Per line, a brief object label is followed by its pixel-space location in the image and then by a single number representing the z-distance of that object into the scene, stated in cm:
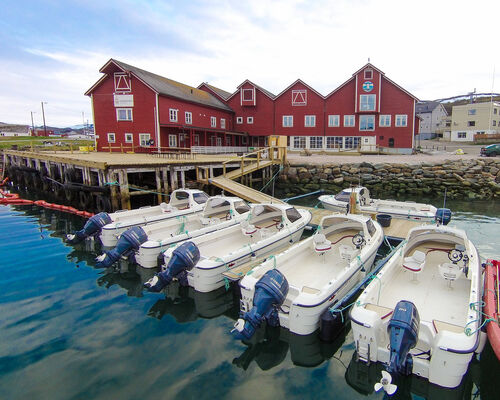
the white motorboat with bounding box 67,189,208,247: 1127
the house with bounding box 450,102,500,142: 5734
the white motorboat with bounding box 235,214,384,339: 641
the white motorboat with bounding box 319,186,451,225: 1384
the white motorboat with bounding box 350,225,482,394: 511
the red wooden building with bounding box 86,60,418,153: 3234
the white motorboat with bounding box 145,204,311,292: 820
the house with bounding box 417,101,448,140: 7544
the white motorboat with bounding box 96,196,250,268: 970
